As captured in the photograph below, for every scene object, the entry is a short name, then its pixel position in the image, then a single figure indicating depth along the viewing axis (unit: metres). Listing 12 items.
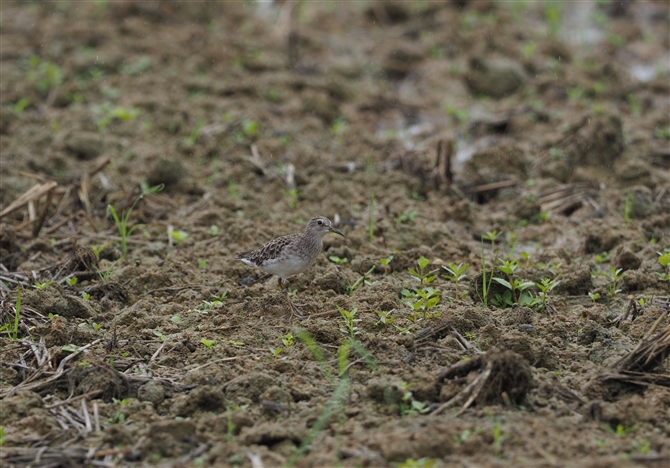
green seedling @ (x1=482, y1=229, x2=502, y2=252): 17.26
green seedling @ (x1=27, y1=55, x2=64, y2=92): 27.31
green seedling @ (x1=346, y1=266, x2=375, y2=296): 16.00
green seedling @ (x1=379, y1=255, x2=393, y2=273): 16.42
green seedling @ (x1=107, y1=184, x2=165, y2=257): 17.62
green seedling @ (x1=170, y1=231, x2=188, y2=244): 18.42
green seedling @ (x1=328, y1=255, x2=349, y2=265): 17.17
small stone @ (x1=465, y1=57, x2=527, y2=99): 27.89
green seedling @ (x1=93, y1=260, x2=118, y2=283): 16.46
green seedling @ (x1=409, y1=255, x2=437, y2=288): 15.26
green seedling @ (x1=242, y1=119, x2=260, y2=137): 24.05
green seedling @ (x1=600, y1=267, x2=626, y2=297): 15.52
